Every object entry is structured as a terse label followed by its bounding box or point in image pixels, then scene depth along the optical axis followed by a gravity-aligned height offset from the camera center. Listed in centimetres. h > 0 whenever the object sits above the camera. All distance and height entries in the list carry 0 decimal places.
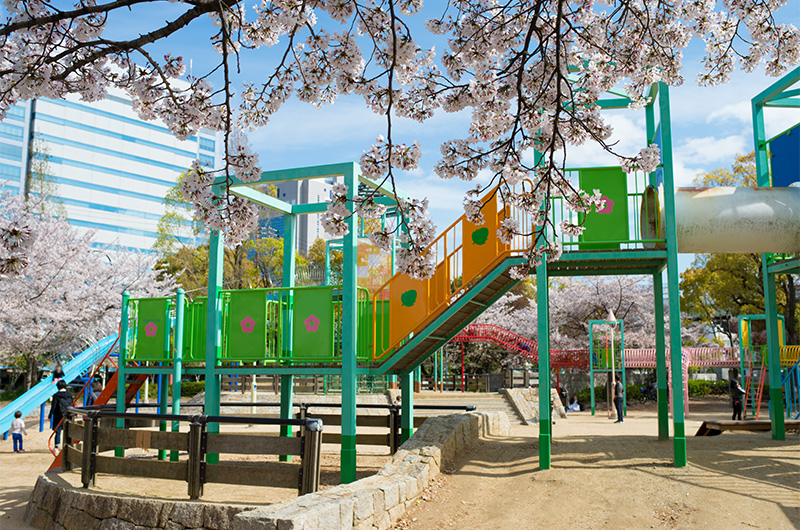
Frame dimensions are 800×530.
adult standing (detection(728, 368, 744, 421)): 1905 -125
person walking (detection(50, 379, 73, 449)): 1475 -114
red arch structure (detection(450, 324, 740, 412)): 2555 -2
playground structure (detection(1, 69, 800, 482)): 897 +80
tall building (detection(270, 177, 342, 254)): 12938 +3063
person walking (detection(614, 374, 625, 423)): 1932 -120
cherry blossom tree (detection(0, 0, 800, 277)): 457 +213
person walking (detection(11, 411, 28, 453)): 1456 -171
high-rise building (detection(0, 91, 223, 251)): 7181 +2199
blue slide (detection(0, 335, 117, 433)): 1675 -92
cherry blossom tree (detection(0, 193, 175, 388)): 2189 +201
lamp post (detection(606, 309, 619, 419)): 2192 -92
